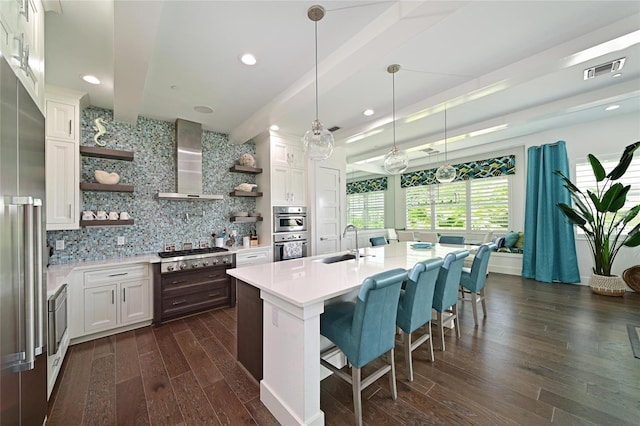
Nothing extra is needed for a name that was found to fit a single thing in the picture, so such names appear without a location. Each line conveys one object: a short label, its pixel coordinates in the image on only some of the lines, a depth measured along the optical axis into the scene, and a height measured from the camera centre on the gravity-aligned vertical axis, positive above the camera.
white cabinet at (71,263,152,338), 2.72 -0.97
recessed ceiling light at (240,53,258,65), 2.35 +1.52
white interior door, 4.77 +0.06
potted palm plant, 3.72 -0.20
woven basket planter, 3.85 -1.19
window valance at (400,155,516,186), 5.71 +1.08
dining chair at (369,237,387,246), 4.46 -0.51
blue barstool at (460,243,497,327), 2.89 -0.74
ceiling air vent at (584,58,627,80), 2.58 +1.56
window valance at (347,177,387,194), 8.34 +1.01
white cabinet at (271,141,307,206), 4.31 +0.70
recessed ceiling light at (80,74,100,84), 2.59 +1.47
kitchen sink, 2.70 -0.50
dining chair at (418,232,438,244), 5.73 -0.57
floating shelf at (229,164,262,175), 4.27 +0.80
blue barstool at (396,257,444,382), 1.96 -0.73
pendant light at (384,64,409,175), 3.21 +0.69
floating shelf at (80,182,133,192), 2.93 +0.36
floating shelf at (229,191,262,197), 4.28 +0.37
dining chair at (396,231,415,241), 6.02 -0.56
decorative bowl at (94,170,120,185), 3.07 +0.49
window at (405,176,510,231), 5.89 +0.20
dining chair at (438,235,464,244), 4.43 -0.50
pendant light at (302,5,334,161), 2.43 +0.73
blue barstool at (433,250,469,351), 2.34 -0.70
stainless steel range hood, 3.75 +0.84
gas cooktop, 3.34 -0.54
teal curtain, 4.61 -0.24
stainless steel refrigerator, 0.94 -0.18
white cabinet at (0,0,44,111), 1.01 +0.84
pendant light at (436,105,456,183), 4.07 +0.66
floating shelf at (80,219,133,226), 2.93 -0.08
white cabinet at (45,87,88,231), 2.66 +0.65
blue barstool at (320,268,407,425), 1.53 -0.77
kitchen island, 1.50 -0.76
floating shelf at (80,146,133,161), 2.98 +0.79
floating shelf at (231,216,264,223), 4.25 -0.07
